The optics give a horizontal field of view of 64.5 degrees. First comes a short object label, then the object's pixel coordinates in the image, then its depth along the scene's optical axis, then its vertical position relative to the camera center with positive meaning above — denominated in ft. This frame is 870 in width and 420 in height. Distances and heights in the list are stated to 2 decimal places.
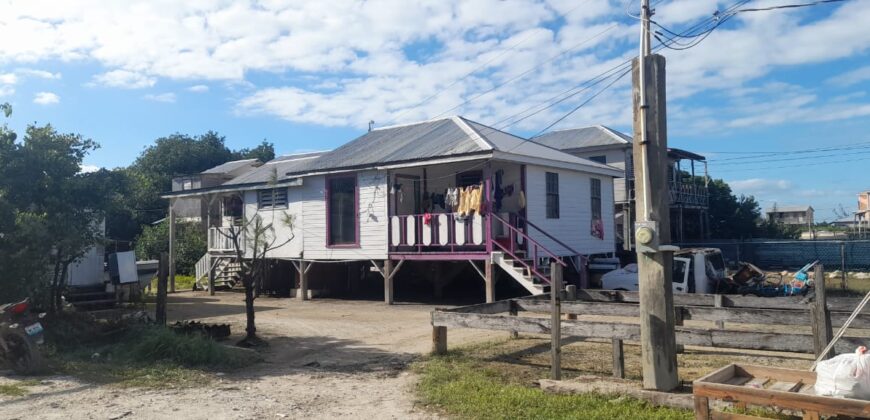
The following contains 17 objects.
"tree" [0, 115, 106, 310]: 34.68 +2.43
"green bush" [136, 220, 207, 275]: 101.86 +0.42
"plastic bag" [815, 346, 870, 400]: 15.89 -3.31
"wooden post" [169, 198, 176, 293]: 84.94 +0.56
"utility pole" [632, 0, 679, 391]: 23.12 +0.40
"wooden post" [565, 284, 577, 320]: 38.88 -2.91
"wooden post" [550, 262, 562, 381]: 26.99 -3.28
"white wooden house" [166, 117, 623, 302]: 57.88 +4.00
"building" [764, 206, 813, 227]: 261.81 +8.26
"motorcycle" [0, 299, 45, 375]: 31.22 -3.97
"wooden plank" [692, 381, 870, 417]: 15.53 -3.91
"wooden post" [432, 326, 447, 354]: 33.73 -4.72
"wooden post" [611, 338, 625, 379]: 27.04 -4.76
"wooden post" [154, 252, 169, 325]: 40.57 -2.26
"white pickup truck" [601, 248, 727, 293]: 60.59 -3.26
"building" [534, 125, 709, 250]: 106.32 +11.34
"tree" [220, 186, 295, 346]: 38.99 -1.79
